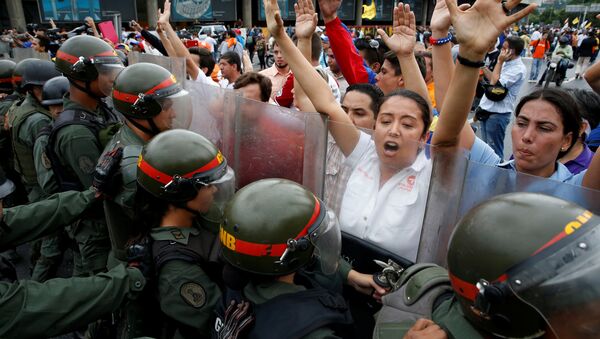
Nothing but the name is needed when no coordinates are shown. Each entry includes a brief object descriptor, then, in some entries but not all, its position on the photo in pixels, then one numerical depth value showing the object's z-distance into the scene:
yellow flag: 7.09
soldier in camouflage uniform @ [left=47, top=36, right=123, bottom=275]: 2.74
